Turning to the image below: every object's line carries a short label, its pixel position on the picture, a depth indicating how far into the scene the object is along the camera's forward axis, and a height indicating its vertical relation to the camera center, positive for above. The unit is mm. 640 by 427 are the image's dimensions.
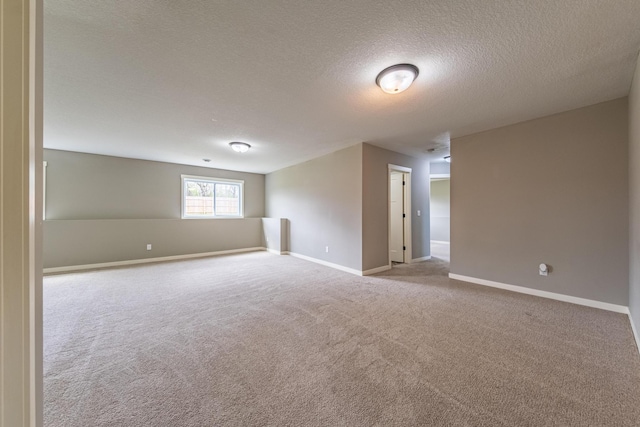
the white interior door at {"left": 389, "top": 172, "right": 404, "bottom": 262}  5297 -70
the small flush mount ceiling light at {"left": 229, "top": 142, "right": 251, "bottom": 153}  4199 +1259
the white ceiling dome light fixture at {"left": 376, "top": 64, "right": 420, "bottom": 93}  2008 +1247
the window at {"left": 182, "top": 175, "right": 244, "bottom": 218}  6227 +486
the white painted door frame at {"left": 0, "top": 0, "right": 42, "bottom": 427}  543 +6
